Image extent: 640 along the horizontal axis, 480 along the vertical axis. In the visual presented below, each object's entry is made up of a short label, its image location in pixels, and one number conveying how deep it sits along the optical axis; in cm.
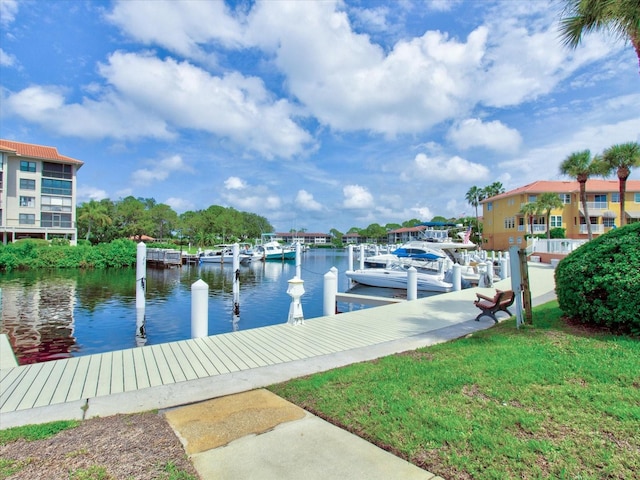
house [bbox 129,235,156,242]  7218
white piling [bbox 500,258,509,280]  2161
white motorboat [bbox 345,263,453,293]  1825
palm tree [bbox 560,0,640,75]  745
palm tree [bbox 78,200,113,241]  6005
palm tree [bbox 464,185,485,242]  7071
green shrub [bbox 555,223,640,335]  591
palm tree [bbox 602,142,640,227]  2492
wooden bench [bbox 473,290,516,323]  893
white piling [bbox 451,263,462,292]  1692
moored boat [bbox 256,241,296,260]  5697
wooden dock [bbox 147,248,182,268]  4536
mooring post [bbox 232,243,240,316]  1619
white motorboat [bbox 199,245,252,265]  4966
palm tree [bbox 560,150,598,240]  2888
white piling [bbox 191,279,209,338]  797
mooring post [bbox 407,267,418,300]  1330
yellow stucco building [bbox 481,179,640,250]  4462
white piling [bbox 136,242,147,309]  1151
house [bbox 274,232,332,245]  16948
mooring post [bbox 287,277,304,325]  896
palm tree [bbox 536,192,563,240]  4025
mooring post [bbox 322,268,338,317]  1038
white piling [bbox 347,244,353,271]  2356
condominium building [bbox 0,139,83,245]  4762
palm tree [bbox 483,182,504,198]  6781
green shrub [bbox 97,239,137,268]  4034
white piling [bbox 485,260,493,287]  1634
